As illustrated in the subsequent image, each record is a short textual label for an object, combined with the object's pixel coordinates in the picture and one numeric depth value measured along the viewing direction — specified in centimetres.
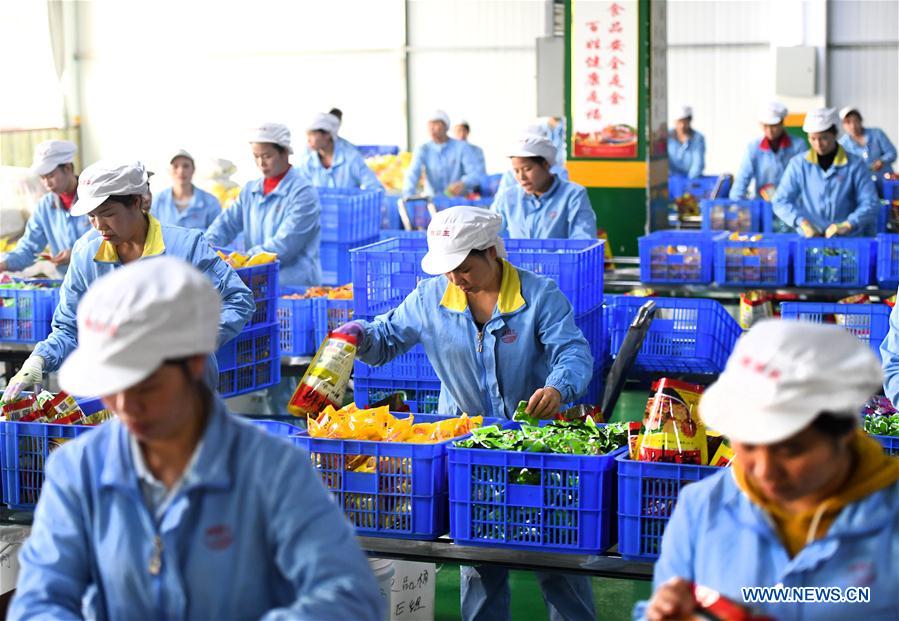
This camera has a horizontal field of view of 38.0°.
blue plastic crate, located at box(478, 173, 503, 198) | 1275
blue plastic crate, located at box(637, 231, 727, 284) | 785
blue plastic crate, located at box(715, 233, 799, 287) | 768
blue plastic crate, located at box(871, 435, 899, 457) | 330
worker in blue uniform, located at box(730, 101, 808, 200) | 1144
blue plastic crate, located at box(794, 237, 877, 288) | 754
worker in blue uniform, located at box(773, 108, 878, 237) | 893
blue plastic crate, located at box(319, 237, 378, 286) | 872
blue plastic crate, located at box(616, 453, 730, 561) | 320
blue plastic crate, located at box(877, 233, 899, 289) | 744
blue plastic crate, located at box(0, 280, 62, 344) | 613
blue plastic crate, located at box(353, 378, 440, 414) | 502
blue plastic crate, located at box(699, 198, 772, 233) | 966
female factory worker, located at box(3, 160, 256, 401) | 431
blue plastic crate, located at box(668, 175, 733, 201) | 1298
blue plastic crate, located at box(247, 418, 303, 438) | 361
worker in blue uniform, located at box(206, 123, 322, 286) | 714
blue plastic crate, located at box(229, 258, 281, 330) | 572
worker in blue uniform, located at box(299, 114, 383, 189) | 1060
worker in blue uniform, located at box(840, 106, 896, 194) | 1427
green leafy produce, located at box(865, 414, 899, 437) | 351
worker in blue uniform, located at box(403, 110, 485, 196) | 1333
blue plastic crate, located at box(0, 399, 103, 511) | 363
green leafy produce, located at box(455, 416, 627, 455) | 336
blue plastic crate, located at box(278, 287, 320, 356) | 616
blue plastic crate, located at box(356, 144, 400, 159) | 1481
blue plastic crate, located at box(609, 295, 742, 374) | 596
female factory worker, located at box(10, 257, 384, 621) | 200
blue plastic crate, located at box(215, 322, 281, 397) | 555
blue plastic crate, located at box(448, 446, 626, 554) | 327
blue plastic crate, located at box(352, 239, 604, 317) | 525
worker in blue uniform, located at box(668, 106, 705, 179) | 1564
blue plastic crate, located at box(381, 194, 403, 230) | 1075
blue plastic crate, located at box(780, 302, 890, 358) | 619
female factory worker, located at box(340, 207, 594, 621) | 404
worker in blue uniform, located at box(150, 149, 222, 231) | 925
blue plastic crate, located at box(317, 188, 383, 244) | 870
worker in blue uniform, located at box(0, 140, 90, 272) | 716
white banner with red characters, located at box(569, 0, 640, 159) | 1074
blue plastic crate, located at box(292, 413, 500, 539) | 338
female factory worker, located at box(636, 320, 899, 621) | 196
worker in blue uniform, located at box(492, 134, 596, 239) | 673
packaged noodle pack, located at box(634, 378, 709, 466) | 319
